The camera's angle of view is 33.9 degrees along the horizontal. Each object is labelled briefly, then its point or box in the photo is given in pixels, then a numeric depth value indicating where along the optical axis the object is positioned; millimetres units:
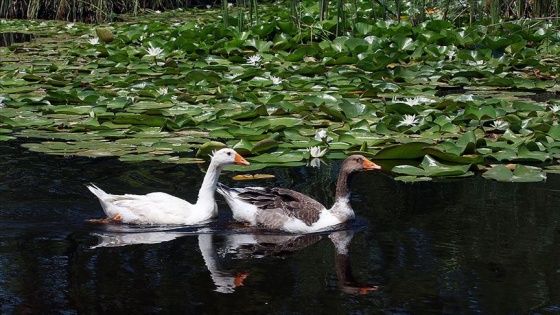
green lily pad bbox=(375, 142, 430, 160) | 7199
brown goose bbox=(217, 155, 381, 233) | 6027
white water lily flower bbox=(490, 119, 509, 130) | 8180
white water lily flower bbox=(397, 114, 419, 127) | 8242
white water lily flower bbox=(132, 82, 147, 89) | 9984
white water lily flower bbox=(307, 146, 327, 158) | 7293
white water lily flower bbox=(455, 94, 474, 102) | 9102
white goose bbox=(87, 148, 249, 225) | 6078
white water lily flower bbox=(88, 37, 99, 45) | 13644
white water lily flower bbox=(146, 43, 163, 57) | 11816
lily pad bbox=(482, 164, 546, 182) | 6730
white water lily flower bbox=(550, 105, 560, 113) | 8586
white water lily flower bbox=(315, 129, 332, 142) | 7730
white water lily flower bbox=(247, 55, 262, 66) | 11648
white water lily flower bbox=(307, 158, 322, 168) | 7375
